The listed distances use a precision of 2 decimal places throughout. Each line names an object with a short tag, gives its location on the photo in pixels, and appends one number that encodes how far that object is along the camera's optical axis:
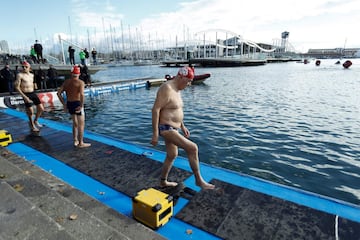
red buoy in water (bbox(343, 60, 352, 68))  55.71
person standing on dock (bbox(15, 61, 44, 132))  6.66
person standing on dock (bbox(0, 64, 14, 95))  15.43
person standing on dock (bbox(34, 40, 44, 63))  20.08
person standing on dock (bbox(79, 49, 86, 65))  21.79
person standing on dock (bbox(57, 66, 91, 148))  5.44
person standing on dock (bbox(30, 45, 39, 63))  21.73
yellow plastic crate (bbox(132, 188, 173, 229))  2.81
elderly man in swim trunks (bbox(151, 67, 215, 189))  3.18
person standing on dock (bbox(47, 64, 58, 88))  18.75
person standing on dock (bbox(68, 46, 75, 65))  21.65
